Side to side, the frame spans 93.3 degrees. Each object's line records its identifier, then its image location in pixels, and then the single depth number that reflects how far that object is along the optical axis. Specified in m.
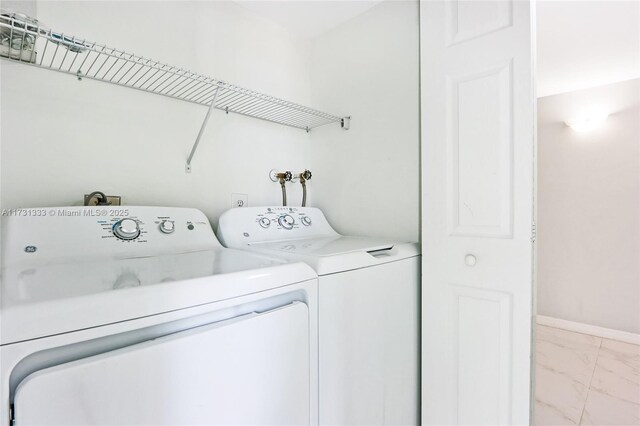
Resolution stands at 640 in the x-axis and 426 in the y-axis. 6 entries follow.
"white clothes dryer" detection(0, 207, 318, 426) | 0.52
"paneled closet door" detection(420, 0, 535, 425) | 1.12
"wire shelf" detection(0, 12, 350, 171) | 0.94
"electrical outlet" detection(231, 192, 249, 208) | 1.68
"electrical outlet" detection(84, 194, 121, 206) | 1.20
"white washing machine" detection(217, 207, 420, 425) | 0.99
